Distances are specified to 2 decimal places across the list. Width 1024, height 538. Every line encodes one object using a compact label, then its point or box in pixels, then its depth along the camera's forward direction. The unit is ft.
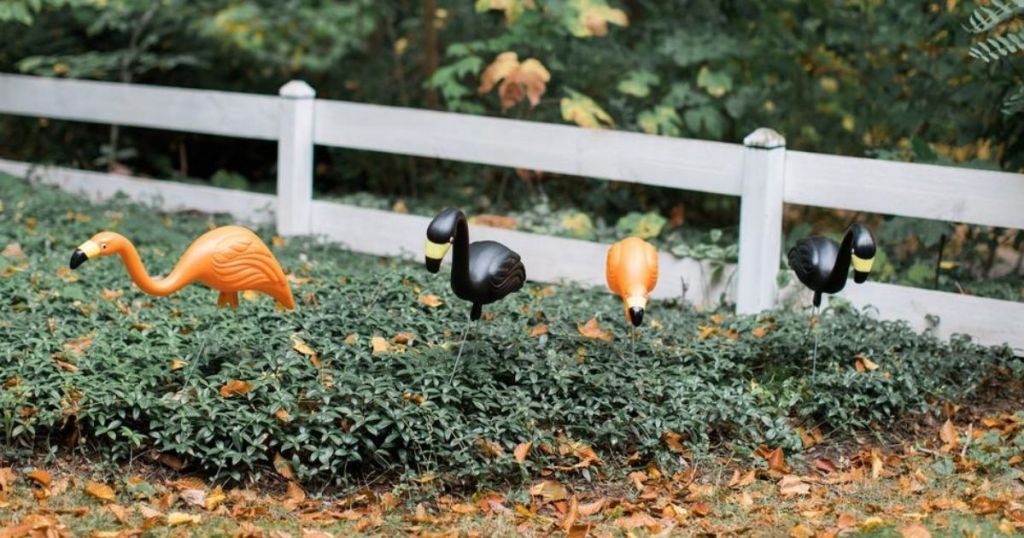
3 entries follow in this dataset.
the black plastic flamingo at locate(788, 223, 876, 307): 16.26
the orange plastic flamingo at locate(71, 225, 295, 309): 15.06
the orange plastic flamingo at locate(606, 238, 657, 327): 15.84
